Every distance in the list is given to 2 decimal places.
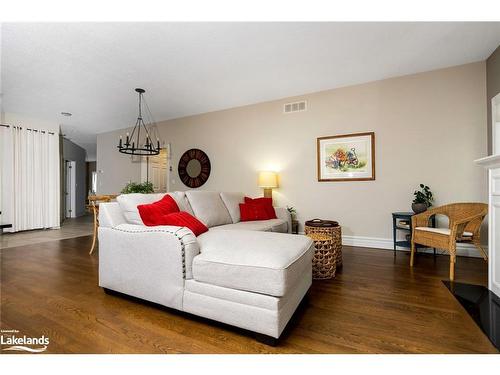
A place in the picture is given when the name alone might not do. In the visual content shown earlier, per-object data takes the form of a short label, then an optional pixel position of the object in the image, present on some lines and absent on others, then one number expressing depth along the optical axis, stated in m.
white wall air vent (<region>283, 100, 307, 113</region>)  4.27
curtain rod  5.00
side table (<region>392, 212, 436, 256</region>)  3.26
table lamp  4.27
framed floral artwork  3.76
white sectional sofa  1.41
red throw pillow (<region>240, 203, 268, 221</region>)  3.61
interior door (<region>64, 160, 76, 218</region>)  8.19
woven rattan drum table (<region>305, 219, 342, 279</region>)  2.43
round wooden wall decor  5.32
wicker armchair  2.42
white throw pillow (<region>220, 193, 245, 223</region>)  3.56
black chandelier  5.96
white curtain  4.99
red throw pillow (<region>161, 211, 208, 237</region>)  2.11
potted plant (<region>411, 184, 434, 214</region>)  3.14
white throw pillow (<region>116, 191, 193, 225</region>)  2.24
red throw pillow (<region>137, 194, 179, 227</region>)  2.10
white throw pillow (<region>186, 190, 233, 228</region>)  3.01
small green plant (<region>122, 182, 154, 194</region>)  3.53
